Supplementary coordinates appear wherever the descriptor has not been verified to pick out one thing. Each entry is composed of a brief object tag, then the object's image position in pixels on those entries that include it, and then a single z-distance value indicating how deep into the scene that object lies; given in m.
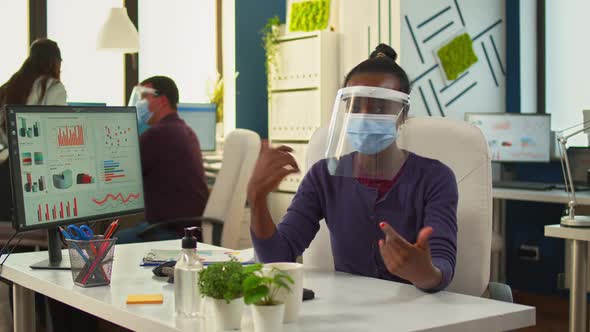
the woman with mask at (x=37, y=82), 4.08
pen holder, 1.78
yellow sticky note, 1.60
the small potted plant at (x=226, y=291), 1.33
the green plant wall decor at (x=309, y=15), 5.82
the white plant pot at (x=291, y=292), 1.41
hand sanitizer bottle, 1.45
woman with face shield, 1.84
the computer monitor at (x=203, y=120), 5.93
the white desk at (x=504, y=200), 4.33
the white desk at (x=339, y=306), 1.42
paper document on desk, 2.09
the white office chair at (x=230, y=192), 3.73
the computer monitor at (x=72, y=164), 2.02
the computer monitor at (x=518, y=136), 5.09
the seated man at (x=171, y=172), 3.82
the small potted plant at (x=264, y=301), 1.29
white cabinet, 5.67
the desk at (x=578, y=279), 3.35
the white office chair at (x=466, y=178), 2.01
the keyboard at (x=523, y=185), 4.73
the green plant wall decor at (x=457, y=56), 5.34
